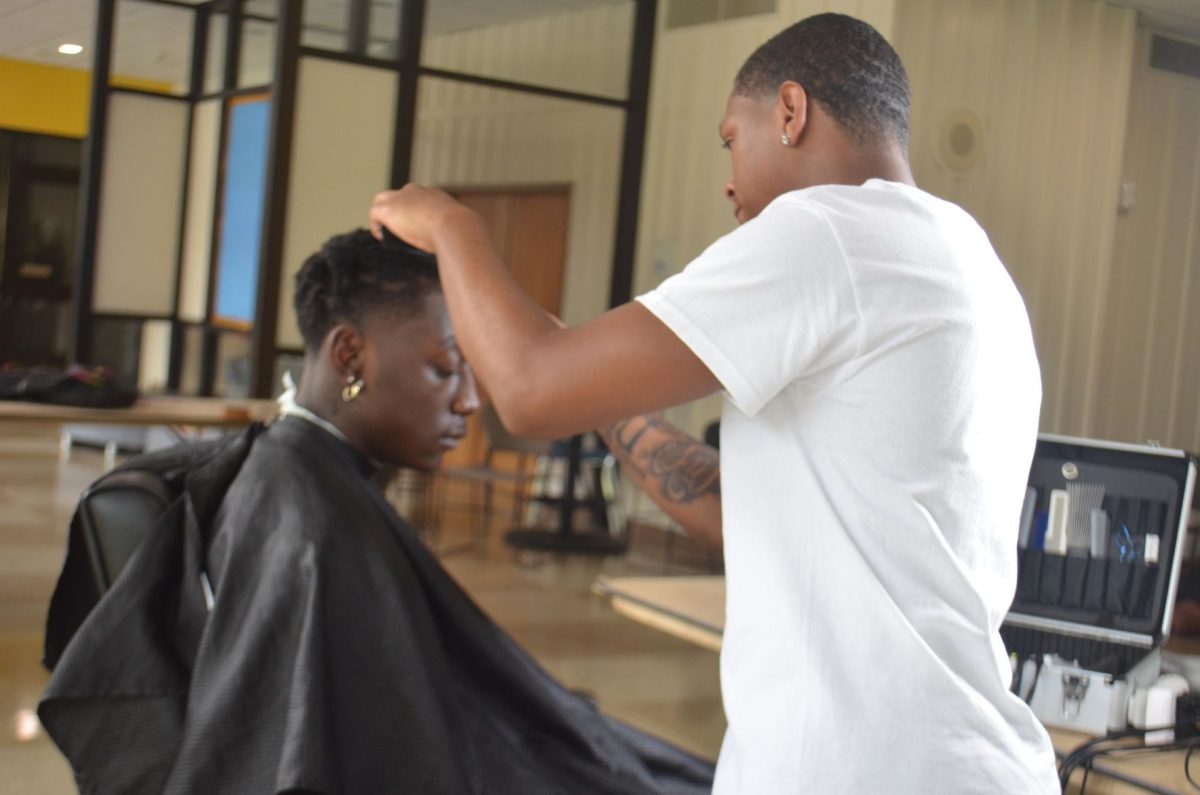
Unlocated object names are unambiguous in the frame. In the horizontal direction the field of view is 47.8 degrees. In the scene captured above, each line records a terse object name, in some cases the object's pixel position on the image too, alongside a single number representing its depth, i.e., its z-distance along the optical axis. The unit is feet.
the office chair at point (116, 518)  4.99
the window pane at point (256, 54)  20.33
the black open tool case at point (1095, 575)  6.04
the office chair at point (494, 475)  21.70
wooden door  25.91
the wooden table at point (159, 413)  15.28
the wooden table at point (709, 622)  5.48
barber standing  3.21
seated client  4.45
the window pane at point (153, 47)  22.84
